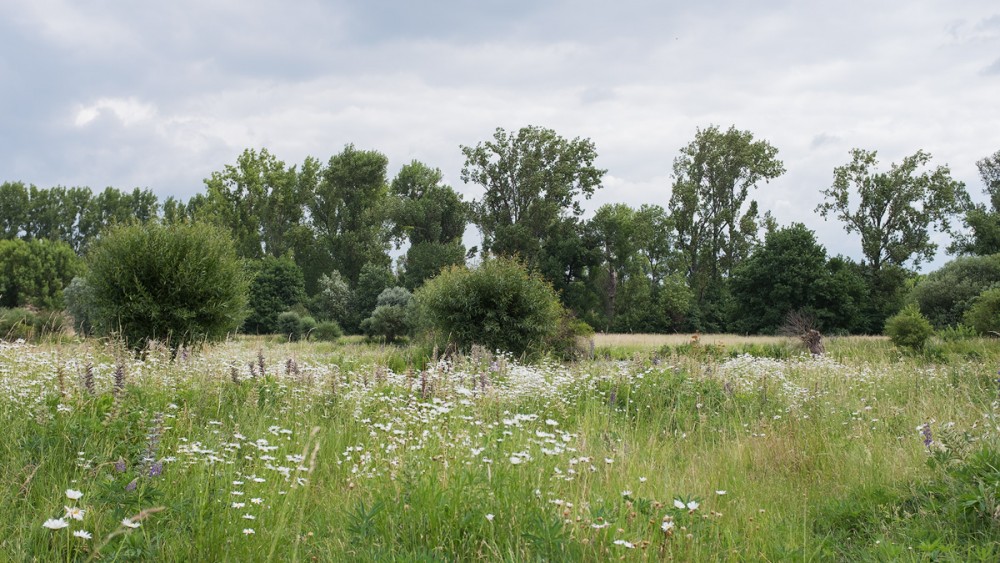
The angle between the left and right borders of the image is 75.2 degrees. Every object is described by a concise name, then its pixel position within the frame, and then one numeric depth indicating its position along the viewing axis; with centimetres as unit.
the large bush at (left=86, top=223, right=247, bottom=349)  1488
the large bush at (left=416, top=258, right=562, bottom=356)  1734
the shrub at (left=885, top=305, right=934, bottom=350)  1769
